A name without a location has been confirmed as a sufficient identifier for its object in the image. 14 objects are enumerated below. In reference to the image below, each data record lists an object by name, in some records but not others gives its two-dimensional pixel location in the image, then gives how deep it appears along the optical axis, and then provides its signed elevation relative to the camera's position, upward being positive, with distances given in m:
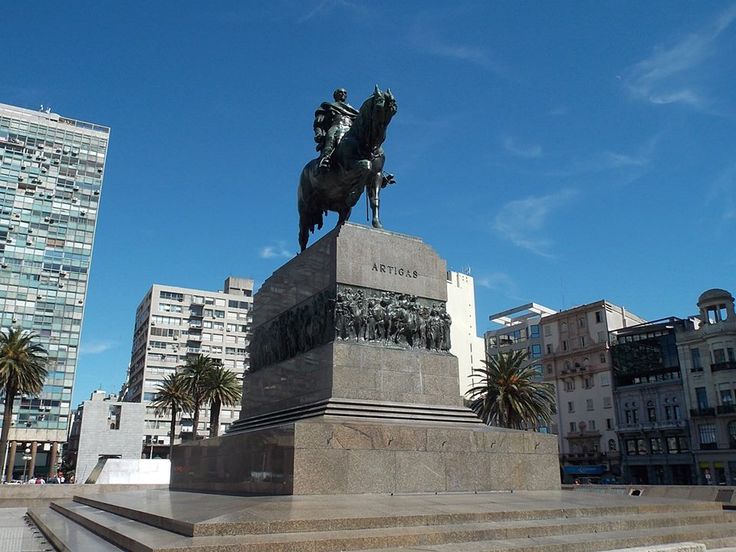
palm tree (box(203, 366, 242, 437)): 62.22 +6.66
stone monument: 14.28 +2.15
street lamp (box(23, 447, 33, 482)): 84.94 +0.33
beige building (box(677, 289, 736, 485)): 60.12 +7.32
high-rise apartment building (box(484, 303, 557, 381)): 85.75 +17.64
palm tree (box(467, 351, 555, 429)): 46.06 +4.72
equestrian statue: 18.39 +8.90
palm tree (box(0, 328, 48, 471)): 51.28 +6.98
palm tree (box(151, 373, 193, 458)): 68.44 +6.60
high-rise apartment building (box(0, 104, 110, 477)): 88.38 +29.57
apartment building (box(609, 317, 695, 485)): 65.12 +6.02
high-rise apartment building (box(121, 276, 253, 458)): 101.75 +19.93
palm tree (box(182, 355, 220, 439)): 63.81 +7.76
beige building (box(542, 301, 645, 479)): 73.25 +9.26
